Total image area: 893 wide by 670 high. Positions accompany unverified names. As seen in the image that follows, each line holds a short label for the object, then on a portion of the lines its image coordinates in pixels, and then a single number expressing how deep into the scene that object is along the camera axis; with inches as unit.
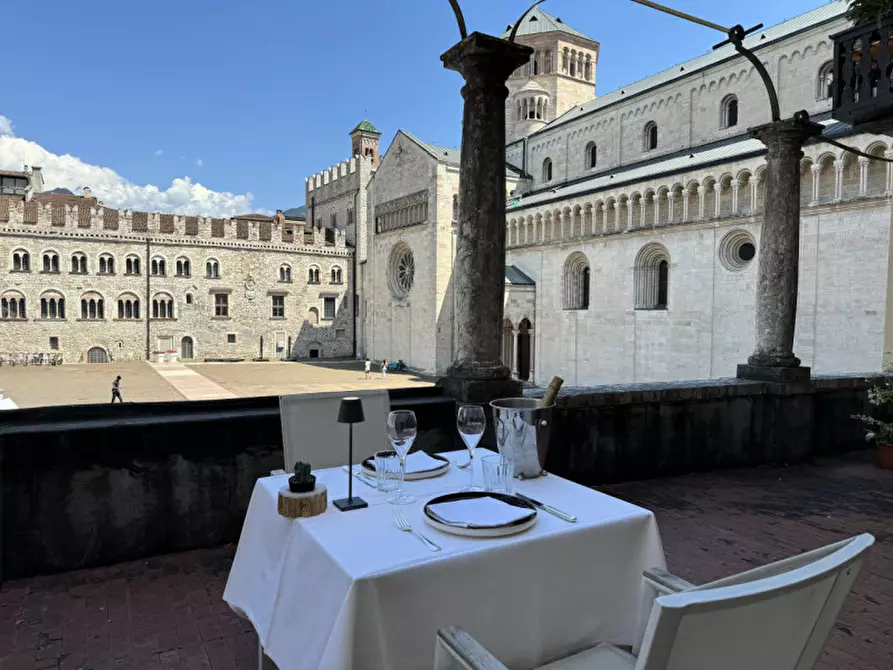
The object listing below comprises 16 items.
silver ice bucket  92.7
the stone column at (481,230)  176.7
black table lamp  81.1
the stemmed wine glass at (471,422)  96.9
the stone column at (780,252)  233.1
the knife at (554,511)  76.5
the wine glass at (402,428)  88.2
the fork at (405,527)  67.8
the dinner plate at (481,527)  69.6
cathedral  569.3
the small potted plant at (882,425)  233.0
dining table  62.0
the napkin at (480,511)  73.1
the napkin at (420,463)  98.3
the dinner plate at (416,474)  95.2
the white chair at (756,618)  42.9
